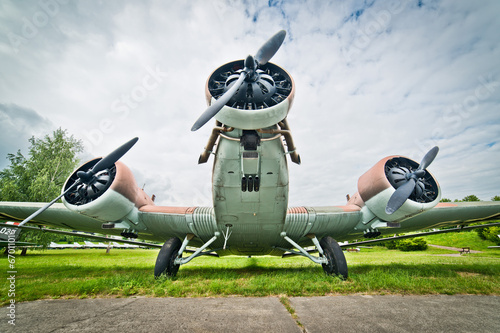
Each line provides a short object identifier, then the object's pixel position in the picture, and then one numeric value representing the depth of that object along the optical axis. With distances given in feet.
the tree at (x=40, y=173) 53.21
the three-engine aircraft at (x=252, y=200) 13.71
